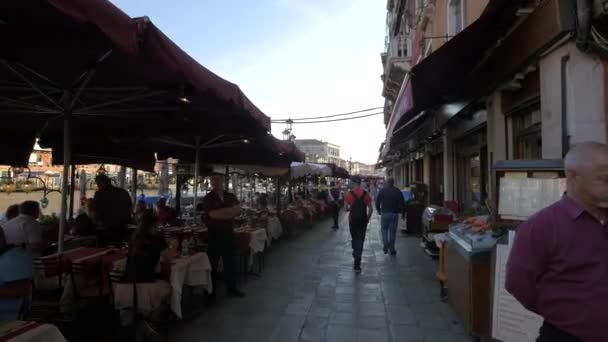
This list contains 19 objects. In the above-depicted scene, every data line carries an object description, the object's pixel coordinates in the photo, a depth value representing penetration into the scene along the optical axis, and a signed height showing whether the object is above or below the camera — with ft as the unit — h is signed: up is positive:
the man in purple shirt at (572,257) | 6.19 -0.91
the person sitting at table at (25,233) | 16.39 -1.73
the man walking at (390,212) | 32.31 -1.59
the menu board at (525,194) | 12.23 -0.08
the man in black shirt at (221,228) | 20.25 -1.83
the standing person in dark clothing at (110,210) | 20.77 -1.07
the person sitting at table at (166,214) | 28.66 -1.76
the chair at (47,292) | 14.52 -3.60
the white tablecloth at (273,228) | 33.21 -3.05
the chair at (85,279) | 14.84 -3.21
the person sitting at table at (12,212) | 22.36 -1.30
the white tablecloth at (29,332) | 8.30 -2.75
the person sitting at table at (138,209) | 30.60 -1.57
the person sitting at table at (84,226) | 23.29 -2.05
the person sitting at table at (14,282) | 12.23 -2.64
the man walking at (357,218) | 26.86 -1.70
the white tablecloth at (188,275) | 15.11 -3.25
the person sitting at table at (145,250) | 14.39 -2.04
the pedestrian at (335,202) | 51.65 -1.54
